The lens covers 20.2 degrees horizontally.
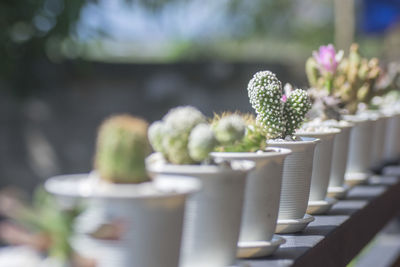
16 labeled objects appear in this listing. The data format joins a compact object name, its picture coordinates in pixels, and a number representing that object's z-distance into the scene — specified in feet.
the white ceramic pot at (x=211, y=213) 2.62
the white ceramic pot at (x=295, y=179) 3.19
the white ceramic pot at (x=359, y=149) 4.38
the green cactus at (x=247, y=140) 2.86
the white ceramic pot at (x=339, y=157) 3.88
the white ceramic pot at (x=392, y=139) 5.56
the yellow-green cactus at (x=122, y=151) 2.39
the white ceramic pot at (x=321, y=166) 3.54
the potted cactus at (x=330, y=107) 3.89
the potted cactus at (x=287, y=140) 3.20
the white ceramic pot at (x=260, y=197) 2.90
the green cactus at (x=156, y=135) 2.74
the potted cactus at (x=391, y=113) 5.16
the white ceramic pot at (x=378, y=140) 4.80
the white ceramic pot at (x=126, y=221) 2.32
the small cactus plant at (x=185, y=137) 2.65
